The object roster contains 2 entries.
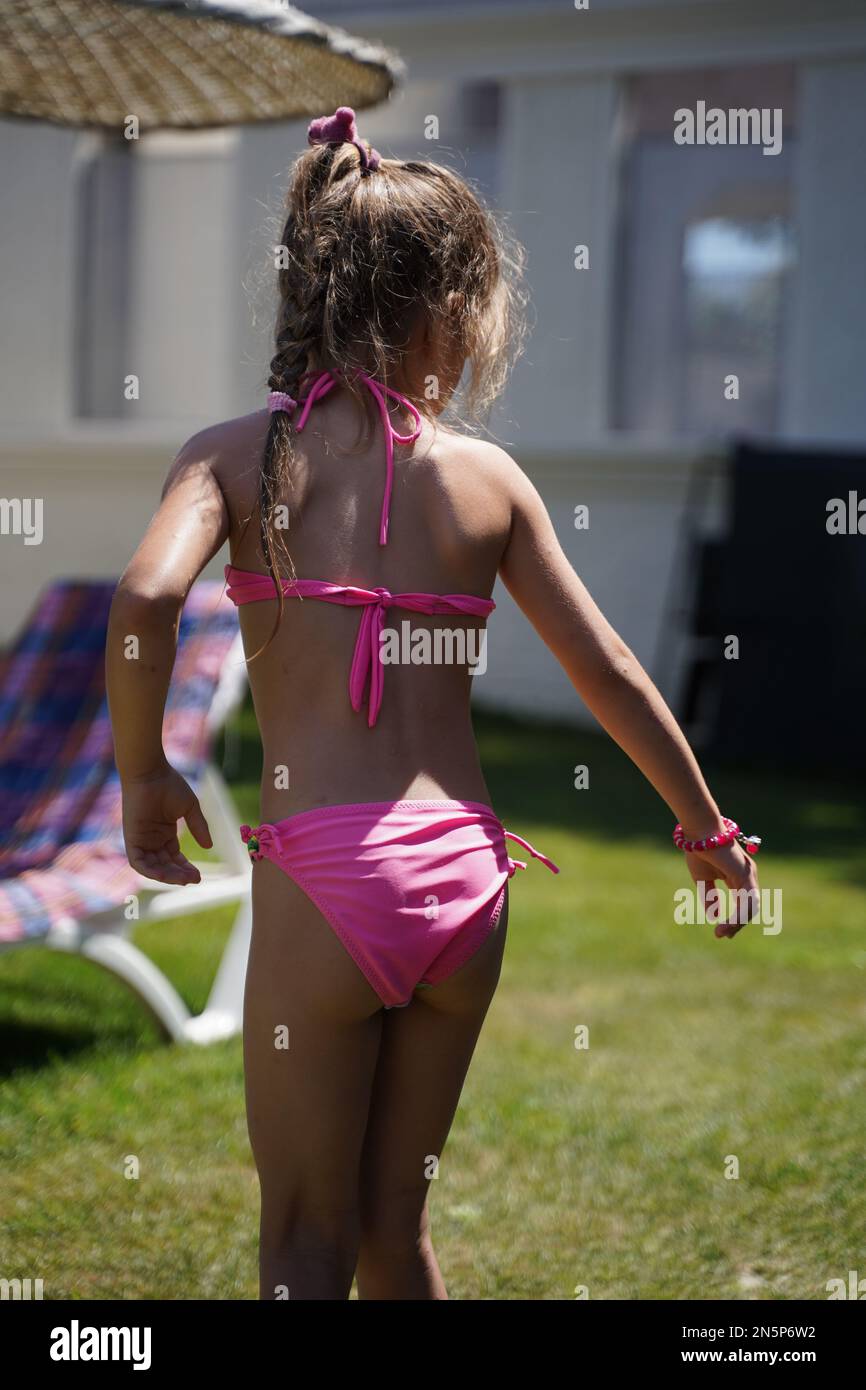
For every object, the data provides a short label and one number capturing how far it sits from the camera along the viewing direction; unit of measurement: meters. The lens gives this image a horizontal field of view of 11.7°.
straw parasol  3.79
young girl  3.21
